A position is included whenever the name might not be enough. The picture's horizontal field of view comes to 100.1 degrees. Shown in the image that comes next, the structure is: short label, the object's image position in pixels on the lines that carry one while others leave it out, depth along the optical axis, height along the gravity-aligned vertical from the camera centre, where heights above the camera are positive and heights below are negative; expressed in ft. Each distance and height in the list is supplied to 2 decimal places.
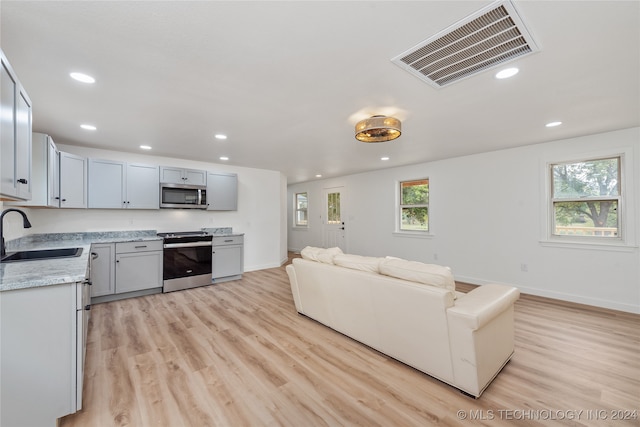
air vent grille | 4.87 +3.53
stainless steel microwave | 15.06 +1.19
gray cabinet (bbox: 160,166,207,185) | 15.06 +2.38
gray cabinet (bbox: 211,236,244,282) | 15.85 -2.53
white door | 24.08 -0.23
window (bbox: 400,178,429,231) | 18.70 +0.72
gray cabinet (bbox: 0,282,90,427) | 4.71 -2.54
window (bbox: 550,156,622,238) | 11.92 +0.74
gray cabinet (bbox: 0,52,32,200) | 4.60 +1.58
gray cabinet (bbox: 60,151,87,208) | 11.82 +1.66
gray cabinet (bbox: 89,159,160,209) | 13.14 +1.64
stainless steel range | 14.17 -2.41
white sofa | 5.98 -2.60
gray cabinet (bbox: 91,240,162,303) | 12.32 -2.54
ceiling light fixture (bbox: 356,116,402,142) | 8.94 +2.94
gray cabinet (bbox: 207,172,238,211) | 16.71 +1.59
